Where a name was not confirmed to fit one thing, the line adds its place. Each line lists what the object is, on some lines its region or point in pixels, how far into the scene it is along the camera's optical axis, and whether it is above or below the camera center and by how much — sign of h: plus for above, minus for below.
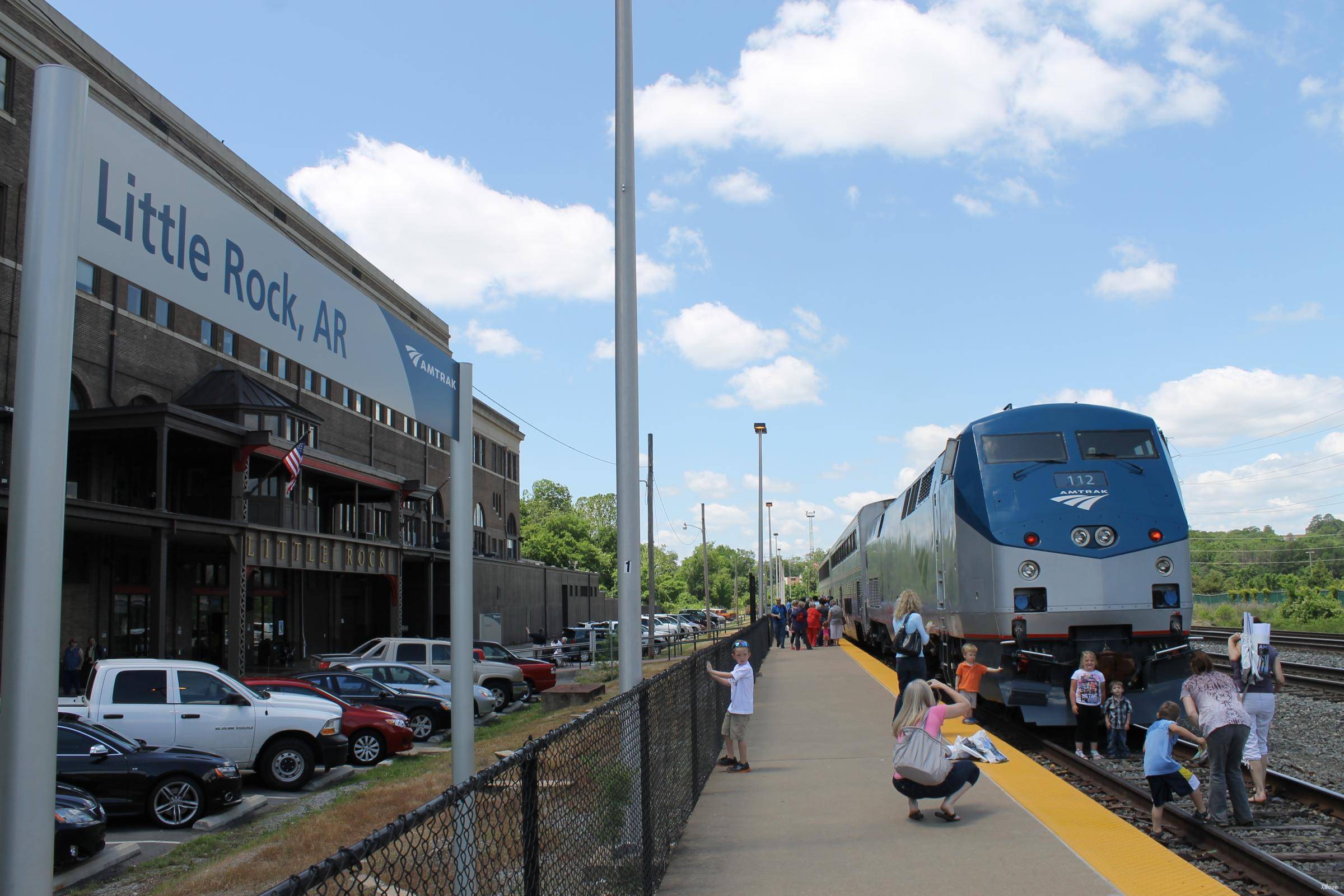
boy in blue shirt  8.34 -1.65
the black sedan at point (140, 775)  11.40 -2.25
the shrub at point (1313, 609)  44.66 -2.18
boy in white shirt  11.25 -1.52
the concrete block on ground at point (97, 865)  9.35 -2.73
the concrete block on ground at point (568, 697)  21.66 -2.70
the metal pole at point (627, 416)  9.35 +1.36
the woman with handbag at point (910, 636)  12.73 -0.89
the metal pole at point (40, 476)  2.79 +0.25
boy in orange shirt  11.52 -1.21
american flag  30.97 +3.14
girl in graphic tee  11.67 -1.54
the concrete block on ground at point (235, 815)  11.91 -2.89
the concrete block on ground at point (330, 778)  15.06 -3.08
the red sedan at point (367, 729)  16.81 -2.59
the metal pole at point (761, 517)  48.41 +2.09
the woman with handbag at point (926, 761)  8.36 -1.57
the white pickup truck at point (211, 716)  13.91 -1.97
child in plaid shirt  12.07 -1.85
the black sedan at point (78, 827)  9.52 -2.33
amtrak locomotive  12.46 +0.08
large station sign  3.06 +1.02
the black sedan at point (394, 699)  19.12 -2.47
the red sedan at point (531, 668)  26.17 -2.60
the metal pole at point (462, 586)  5.77 -0.11
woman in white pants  9.85 -1.28
